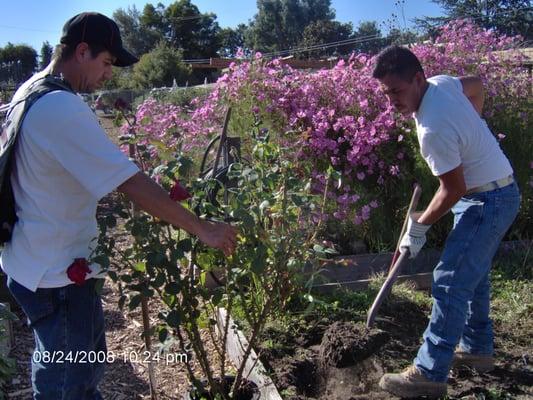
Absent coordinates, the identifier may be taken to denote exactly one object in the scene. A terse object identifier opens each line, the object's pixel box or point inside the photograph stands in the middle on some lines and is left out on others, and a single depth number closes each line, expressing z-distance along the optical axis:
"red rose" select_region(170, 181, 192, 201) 1.98
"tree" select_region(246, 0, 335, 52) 70.94
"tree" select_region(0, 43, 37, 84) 59.56
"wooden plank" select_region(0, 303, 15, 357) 2.89
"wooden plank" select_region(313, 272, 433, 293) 4.18
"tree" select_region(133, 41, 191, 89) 34.78
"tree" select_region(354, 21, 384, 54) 55.77
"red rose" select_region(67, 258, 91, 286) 1.86
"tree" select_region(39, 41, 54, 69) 63.37
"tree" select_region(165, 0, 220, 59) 66.38
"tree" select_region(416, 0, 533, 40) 33.81
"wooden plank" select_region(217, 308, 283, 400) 2.81
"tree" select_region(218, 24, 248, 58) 69.69
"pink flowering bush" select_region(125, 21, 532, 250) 4.96
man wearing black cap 1.76
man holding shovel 2.60
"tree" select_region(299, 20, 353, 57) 57.97
